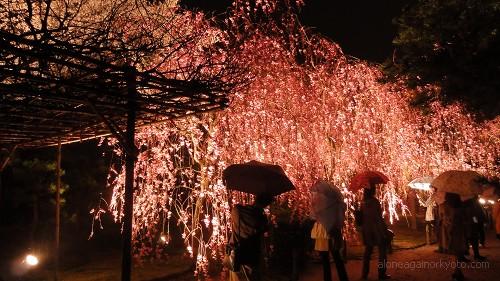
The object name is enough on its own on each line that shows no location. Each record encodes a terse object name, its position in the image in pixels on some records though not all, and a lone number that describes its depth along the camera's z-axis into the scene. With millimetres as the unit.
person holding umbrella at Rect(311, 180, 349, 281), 7895
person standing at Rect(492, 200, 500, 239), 12508
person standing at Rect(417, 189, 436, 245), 13384
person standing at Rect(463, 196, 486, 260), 11344
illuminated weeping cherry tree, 10086
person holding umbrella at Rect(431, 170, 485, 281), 8805
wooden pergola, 4098
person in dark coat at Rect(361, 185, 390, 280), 8852
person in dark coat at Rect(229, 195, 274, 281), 6020
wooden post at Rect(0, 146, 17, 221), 8056
